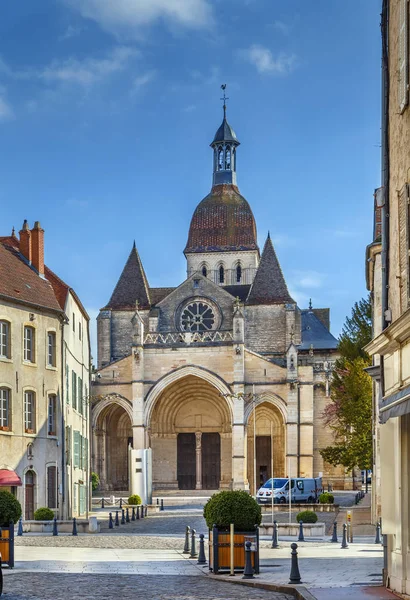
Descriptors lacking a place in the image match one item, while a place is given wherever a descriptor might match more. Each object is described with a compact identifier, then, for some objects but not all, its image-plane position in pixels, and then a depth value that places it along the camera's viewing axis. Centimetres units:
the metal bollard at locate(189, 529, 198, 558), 2219
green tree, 4316
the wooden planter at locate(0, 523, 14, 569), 1902
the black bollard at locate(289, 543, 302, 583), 1537
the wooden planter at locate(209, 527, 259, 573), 1759
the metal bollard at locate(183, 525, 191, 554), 2382
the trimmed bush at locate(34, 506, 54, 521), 3303
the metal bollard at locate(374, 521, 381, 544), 2527
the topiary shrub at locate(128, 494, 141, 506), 4603
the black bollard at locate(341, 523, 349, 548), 2383
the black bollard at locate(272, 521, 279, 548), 2508
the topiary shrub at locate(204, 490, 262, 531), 1758
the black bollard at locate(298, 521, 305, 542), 2708
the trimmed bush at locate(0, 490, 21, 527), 1941
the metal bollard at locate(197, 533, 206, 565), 2034
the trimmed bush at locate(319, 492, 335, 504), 4434
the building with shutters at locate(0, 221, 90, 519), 3584
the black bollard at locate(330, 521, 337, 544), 2648
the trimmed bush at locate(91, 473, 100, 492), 5906
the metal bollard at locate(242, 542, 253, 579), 1686
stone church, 6266
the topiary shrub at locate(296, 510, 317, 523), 3166
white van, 4603
